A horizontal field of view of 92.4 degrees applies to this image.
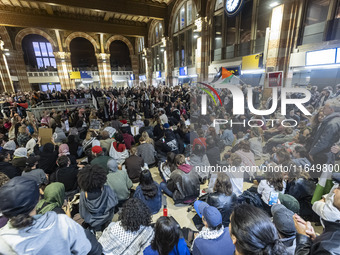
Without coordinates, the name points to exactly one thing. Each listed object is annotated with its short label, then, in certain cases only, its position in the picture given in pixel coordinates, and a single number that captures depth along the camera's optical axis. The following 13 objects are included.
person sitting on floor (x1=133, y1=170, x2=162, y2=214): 2.69
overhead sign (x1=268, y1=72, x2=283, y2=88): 7.89
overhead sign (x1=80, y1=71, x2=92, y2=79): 22.06
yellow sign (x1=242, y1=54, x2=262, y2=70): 10.04
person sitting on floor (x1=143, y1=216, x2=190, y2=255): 1.53
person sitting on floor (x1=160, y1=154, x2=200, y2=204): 3.06
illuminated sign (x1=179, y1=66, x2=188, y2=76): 16.70
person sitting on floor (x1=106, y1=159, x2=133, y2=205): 2.88
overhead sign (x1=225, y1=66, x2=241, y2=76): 11.10
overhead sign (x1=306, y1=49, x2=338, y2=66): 6.86
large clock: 9.60
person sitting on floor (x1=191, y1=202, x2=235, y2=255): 1.54
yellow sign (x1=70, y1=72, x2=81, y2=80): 21.16
